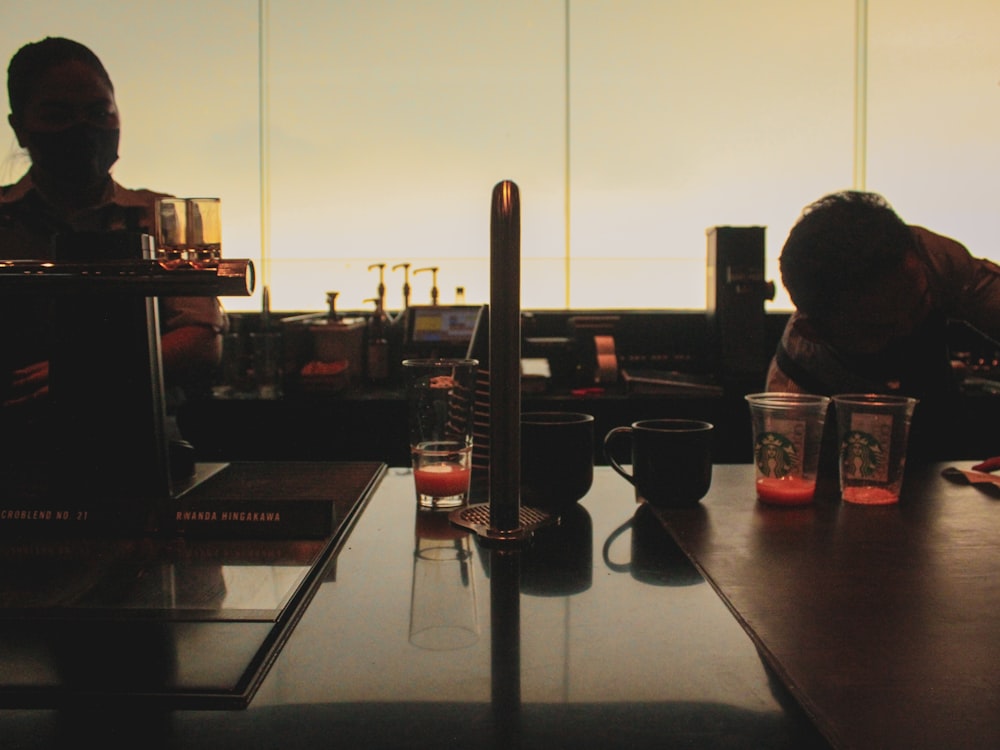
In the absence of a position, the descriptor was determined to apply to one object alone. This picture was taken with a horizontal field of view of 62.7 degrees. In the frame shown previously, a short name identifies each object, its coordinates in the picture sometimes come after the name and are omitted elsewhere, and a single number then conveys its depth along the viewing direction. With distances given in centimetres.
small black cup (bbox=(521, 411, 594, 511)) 99
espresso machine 98
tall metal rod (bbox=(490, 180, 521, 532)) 80
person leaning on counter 175
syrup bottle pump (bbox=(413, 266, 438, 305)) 319
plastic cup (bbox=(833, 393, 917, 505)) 103
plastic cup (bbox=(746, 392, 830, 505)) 102
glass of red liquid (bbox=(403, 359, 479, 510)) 100
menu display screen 295
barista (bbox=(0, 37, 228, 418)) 177
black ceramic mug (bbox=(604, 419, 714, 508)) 100
